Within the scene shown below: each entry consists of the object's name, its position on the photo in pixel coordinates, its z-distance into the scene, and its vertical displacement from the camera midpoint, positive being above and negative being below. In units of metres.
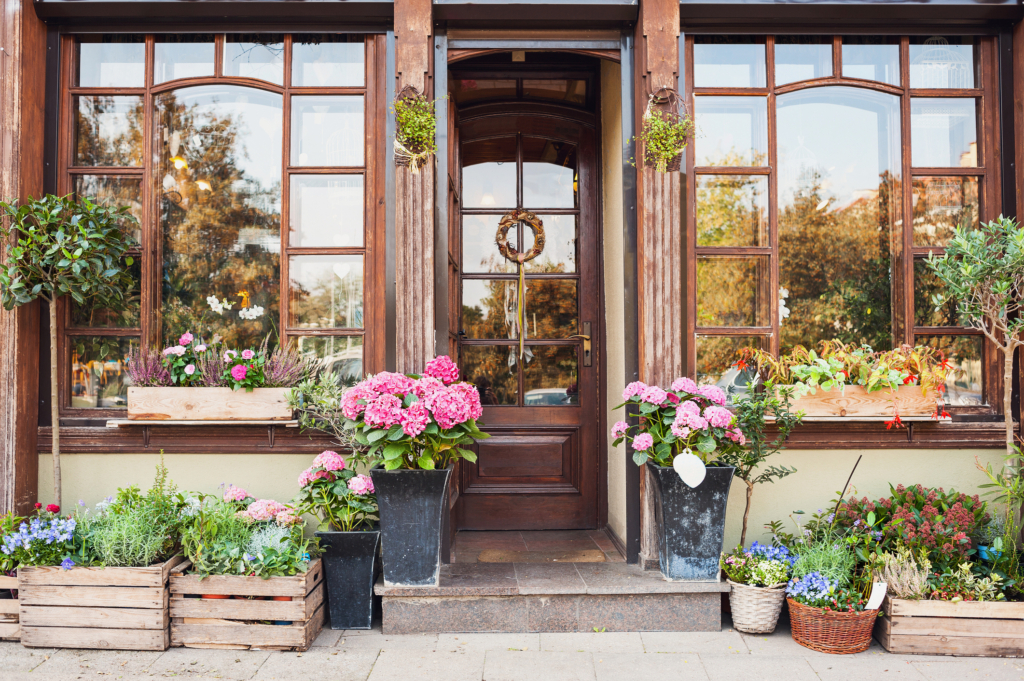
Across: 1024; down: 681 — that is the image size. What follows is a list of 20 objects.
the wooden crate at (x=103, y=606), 3.04 -1.19
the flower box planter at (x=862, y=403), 3.62 -0.30
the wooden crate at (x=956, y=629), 3.01 -1.31
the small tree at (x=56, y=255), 3.45 +0.53
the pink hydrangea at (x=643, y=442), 3.22 -0.46
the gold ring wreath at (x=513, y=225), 4.71 +0.85
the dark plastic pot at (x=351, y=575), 3.26 -1.13
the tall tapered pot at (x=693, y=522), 3.24 -0.87
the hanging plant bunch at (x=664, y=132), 3.55 +1.19
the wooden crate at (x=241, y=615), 3.04 -1.24
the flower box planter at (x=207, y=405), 3.61 -0.29
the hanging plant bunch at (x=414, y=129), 3.55 +1.22
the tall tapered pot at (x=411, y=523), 3.16 -0.84
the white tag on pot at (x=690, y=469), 3.16 -0.58
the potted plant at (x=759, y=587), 3.21 -1.18
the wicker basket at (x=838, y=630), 3.01 -1.32
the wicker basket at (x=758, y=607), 3.20 -1.28
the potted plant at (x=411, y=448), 3.09 -0.47
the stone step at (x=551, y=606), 3.24 -1.29
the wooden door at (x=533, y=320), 4.64 +0.22
